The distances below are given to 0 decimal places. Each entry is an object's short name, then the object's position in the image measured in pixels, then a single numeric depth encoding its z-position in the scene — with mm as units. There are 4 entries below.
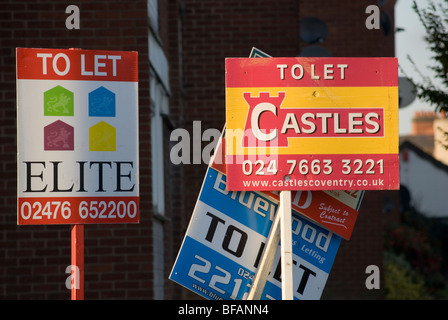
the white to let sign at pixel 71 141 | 9102
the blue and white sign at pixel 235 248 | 10328
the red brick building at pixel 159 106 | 15758
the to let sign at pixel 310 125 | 9844
